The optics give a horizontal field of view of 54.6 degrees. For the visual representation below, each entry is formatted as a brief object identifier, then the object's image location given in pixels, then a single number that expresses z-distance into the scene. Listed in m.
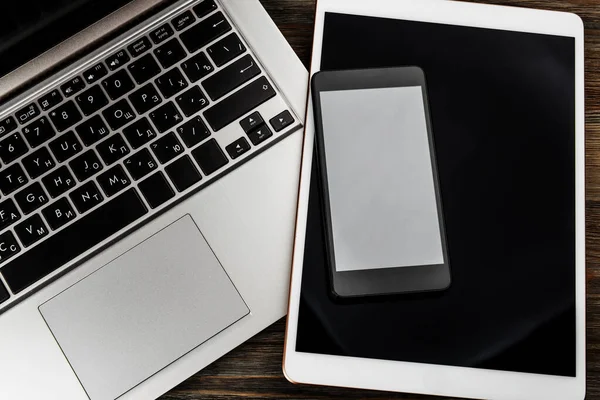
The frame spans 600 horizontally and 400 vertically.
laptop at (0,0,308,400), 0.44
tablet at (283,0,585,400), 0.45
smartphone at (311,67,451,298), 0.46
